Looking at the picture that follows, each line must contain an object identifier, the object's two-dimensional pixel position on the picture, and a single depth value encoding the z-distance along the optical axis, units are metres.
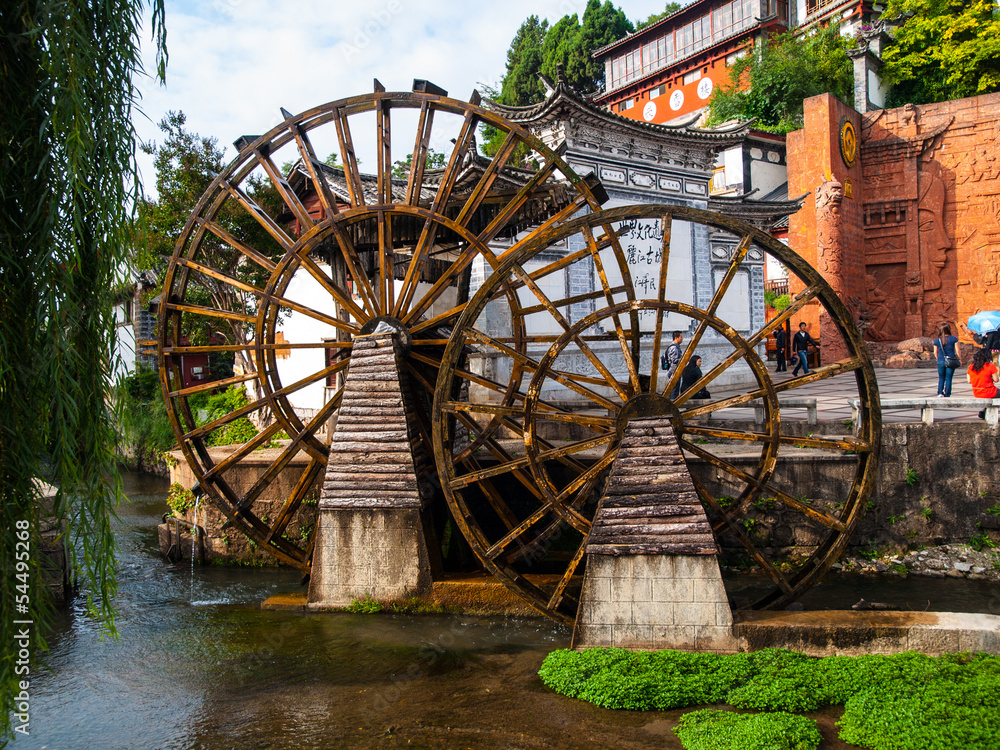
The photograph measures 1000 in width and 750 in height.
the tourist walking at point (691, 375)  9.50
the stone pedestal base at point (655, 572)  5.35
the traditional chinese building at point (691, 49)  27.34
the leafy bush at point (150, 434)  17.14
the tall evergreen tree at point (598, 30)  34.31
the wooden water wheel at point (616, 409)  5.93
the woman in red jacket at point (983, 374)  9.23
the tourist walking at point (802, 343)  15.67
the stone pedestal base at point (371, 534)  6.70
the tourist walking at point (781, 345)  18.16
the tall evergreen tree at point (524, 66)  33.28
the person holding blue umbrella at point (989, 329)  9.47
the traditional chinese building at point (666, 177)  14.07
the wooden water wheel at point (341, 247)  7.34
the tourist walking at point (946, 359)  10.62
